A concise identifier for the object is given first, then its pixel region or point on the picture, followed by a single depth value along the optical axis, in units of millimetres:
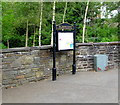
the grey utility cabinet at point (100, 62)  6330
